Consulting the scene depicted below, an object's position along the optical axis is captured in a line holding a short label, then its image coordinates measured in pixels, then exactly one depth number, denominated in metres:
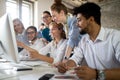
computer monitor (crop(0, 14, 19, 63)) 1.11
